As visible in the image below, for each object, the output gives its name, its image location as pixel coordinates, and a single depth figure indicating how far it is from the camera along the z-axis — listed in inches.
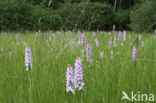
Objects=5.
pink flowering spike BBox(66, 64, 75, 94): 38.0
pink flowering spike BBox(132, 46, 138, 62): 56.1
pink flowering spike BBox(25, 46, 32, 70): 55.4
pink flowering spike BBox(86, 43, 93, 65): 64.5
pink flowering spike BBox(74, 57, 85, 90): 37.3
